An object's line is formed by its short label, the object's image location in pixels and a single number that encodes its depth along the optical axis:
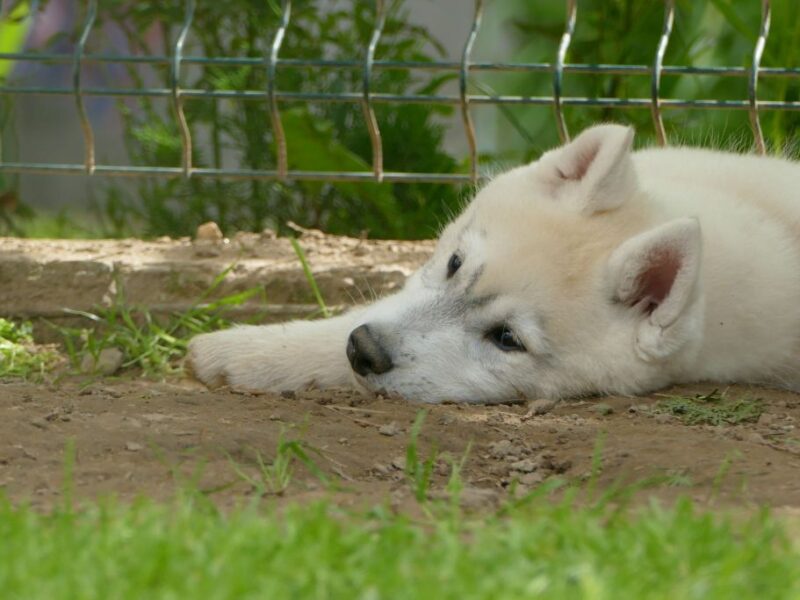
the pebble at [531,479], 6.98
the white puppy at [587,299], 8.47
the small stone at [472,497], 6.04
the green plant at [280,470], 6.29
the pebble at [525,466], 7.19
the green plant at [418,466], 6.13
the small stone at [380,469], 6.98
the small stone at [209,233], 13.53
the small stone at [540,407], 8.37
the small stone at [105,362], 10.91
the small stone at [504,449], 7.46
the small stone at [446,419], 7.86
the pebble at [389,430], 7.64
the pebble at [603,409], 8.27
